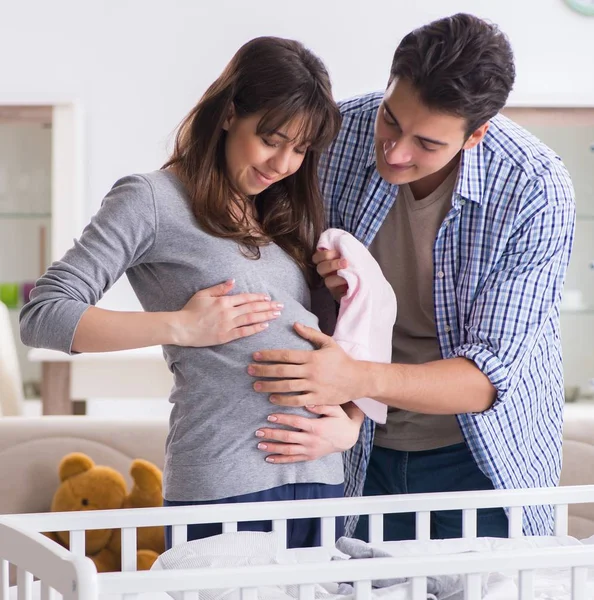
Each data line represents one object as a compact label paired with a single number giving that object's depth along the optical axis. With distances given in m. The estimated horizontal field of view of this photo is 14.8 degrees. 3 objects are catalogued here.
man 3.28
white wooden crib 2.82
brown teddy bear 4.03
